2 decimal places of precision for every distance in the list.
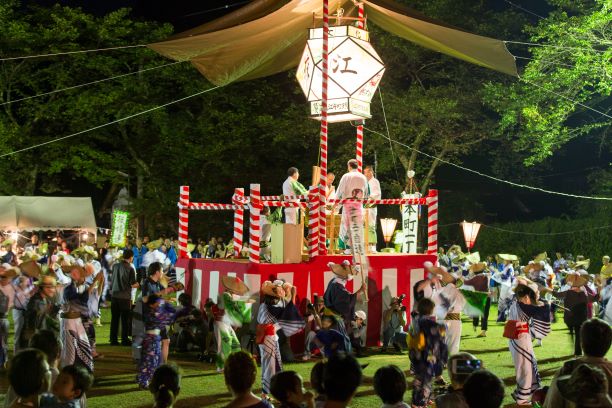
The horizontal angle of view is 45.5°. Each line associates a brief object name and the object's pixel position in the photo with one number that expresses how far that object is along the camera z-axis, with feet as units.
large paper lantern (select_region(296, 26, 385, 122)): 44.70
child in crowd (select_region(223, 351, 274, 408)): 14.32
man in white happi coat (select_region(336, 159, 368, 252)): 43.60
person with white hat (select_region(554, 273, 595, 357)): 42.96
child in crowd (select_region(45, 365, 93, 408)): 15.60
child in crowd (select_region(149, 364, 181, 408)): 14.98
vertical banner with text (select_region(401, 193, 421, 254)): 53.78
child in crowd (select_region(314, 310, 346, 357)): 25.03
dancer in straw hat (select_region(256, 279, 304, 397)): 30.45
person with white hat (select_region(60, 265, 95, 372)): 31.35
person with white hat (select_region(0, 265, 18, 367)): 34.81
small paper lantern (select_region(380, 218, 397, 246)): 65.23
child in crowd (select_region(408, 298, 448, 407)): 27.02
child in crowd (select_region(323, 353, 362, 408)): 13.80
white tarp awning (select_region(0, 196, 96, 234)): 89.45
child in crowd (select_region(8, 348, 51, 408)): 13.75
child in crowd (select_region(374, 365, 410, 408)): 14.94
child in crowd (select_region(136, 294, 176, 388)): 31.50
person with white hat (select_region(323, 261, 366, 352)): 39.93
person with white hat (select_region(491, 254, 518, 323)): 59.52
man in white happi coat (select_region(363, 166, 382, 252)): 50.01
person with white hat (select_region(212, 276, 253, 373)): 35.63
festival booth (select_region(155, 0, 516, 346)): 42.37
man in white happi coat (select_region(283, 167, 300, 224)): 49.03
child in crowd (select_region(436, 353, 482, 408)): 16.44
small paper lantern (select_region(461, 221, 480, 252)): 74.87
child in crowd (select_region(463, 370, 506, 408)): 13.24
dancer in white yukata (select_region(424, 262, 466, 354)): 34.45
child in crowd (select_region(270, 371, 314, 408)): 14.78
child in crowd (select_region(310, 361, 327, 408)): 15.87
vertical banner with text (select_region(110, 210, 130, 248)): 80.12
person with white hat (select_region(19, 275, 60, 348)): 30.30
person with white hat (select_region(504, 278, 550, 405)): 30.07
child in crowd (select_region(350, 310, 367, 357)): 42.14
